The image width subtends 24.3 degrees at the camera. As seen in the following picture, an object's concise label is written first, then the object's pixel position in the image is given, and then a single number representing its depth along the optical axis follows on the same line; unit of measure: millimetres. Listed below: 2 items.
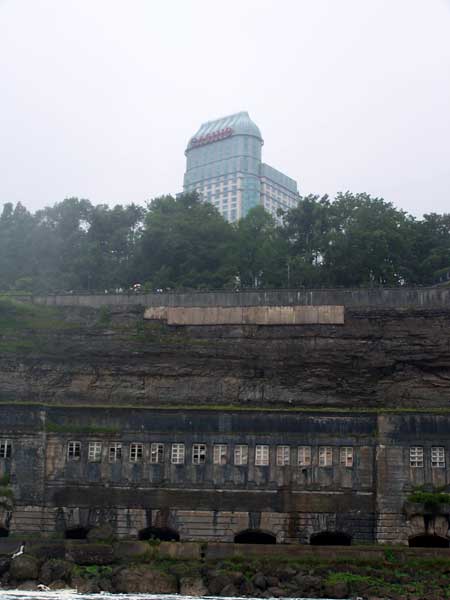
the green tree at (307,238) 79125
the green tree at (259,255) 81438
